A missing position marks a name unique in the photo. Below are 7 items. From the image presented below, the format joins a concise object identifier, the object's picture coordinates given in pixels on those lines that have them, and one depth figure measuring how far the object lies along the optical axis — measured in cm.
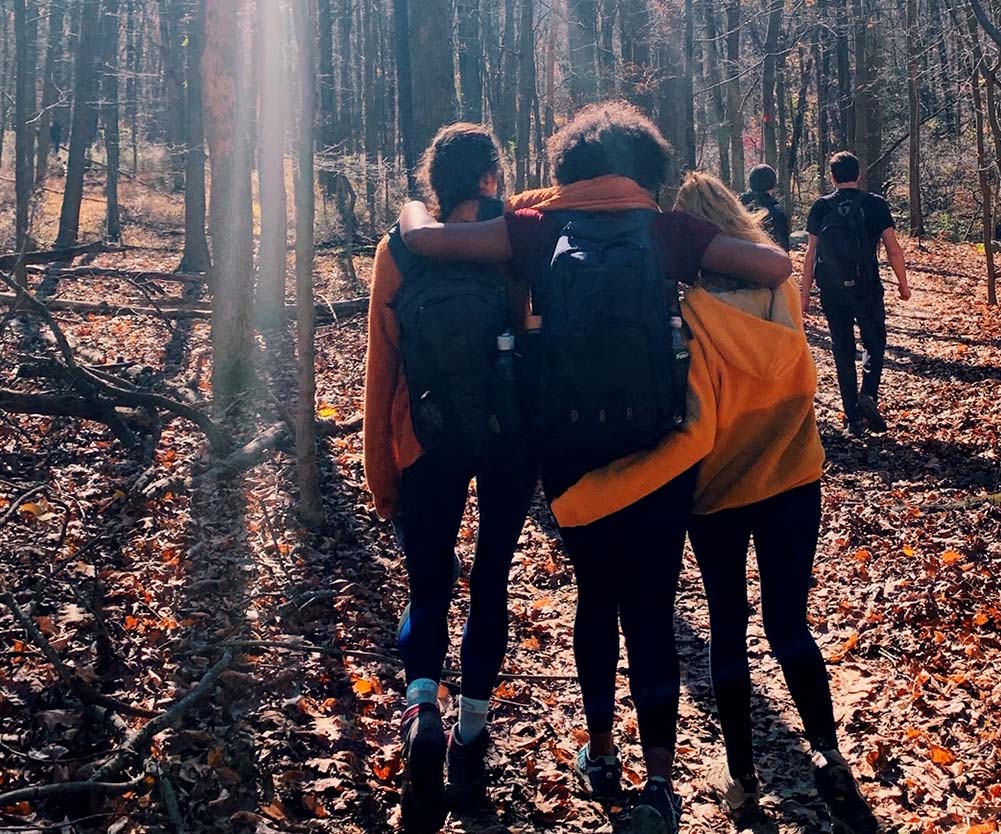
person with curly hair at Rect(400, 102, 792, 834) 309
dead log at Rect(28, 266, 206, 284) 1121
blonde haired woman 311
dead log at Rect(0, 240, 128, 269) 1664
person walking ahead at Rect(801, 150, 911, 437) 809
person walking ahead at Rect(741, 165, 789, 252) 921
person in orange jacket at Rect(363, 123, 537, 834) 330
